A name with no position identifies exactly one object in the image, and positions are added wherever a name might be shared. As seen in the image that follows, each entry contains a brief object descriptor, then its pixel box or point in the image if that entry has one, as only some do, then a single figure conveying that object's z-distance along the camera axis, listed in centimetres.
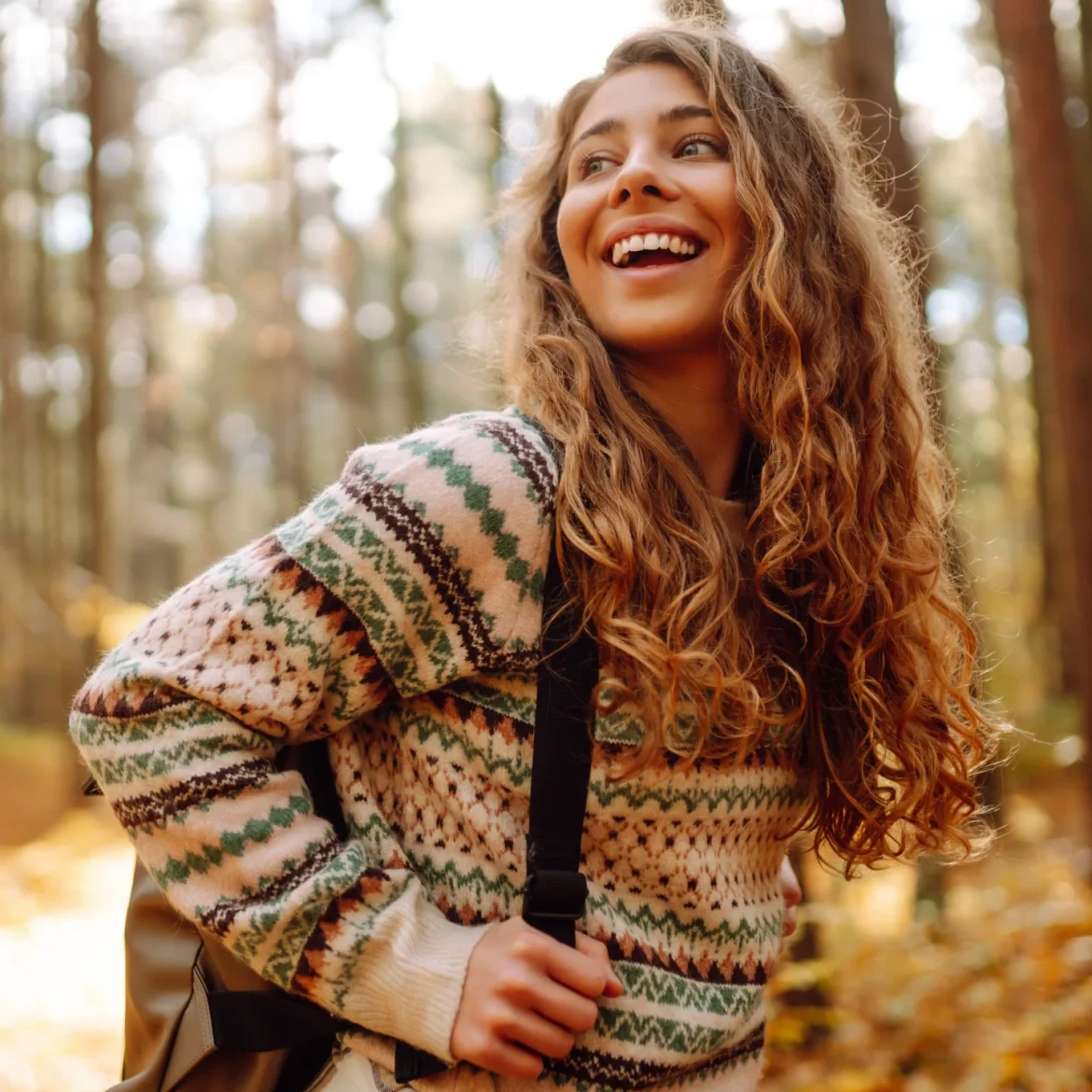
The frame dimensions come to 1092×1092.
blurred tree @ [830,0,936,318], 435
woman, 149
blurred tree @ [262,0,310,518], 1566
